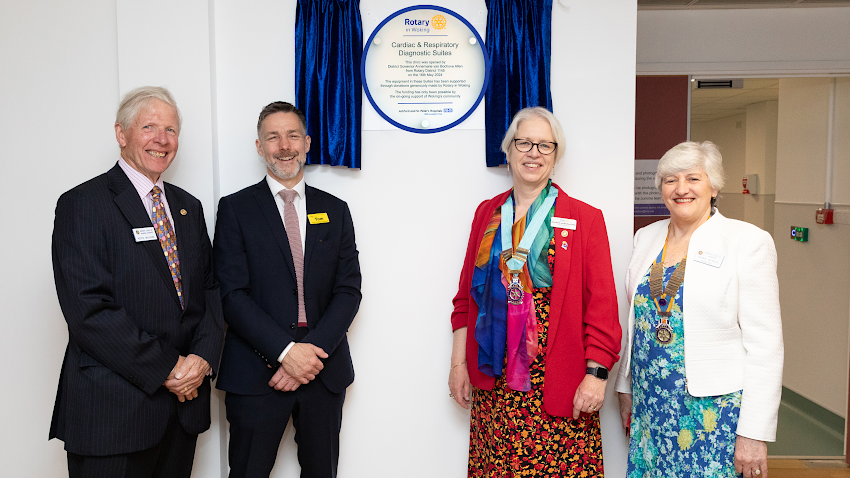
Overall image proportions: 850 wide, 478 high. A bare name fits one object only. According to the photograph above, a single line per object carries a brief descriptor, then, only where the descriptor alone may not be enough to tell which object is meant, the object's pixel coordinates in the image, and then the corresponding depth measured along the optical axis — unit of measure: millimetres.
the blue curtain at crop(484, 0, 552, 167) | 2490
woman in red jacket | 2002
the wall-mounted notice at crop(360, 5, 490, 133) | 2551
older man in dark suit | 1767
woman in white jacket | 1765
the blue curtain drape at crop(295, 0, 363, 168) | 2494
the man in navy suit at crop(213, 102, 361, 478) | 2129
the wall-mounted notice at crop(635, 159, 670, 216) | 3836
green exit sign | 4398
